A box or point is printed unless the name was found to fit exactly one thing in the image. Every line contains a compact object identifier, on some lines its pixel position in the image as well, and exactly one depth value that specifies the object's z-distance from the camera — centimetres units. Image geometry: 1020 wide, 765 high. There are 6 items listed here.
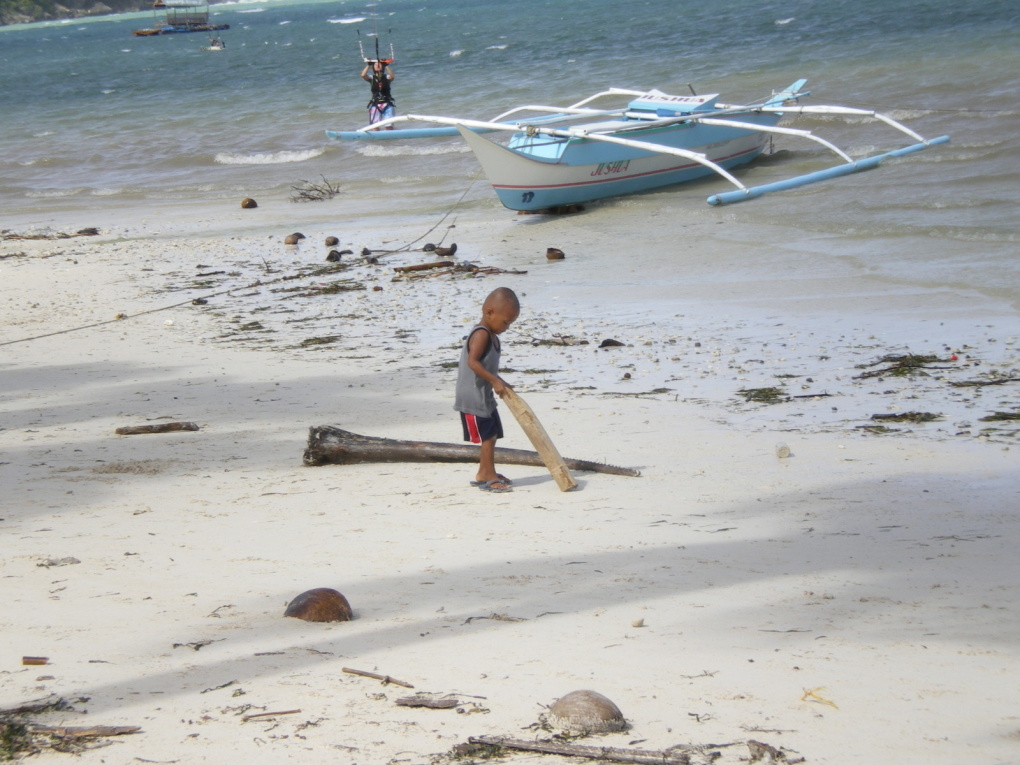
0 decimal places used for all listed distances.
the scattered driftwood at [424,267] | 2142
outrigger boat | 2722
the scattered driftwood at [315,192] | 3447
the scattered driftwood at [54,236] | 2927
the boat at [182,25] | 20000
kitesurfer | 3584
